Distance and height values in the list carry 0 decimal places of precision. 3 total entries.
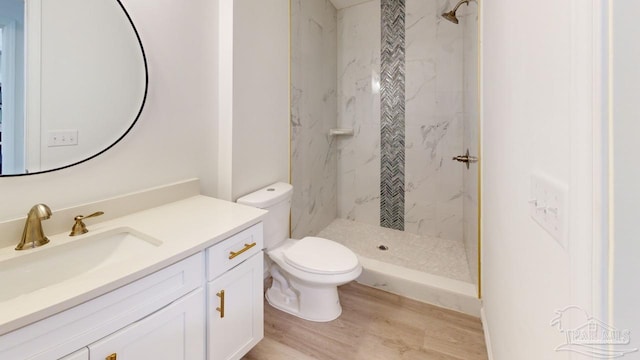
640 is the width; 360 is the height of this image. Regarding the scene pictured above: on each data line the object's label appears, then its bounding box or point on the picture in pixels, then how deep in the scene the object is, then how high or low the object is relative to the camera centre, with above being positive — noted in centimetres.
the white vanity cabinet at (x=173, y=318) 68 -42
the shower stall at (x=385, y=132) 237 +48
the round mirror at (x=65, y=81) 96 +38
